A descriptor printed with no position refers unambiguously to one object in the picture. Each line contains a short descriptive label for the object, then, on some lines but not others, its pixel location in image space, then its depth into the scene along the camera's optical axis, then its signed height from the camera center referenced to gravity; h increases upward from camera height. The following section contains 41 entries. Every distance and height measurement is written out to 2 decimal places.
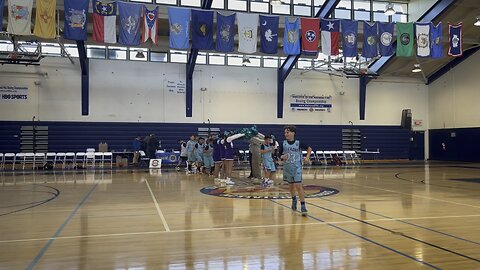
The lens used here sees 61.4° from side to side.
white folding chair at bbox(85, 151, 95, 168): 20.51 -0.89
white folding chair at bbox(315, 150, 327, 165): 24.48 -0.91
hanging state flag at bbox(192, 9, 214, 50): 17.66 +5.01
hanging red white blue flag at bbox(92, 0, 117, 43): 16.44 +4.93
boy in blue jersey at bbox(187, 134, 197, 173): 16.80 -0.44
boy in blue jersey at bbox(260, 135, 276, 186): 11.42 -0.65
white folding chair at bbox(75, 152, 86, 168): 21.71 -0.95
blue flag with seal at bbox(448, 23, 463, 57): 19.28 +4.78
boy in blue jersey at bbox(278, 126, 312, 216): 7.40 -0.32
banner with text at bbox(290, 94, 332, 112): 25.52 +2.48
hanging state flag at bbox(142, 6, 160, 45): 16.94 +4.94
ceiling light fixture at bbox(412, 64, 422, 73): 25.22 +4.67
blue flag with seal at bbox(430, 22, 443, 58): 19.05 +4.80
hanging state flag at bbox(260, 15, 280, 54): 18.03 +4.89
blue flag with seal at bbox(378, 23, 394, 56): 19.05 +4.88
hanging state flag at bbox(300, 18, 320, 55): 18.38 +4.89
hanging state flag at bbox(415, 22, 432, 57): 18.98 +4.93
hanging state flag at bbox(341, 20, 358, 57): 18.91 +4.88
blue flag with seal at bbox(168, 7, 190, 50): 17.05 +4.83
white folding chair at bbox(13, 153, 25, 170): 20.94 -0.92
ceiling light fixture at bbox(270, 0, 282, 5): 16.47 +5.72
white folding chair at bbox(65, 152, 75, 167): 22.03 -0.95
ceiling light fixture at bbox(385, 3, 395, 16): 17.42 +5.67
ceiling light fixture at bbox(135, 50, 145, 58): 21.17 +4.56
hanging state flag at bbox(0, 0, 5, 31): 15.35 +5.20
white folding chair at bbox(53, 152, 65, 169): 21.47 -0.94
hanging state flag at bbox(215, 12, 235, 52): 17.62 +4.74
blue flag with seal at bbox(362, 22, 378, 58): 18.89 +4.79
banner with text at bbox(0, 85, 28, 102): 21.55 +2.61
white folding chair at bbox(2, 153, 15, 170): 20.78 -0.92
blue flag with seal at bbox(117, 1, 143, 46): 16.61 +4.91
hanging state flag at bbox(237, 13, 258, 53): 17.80 +4.86
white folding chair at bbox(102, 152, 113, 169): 22.64 -0.93
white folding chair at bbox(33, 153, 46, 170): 20.19 -0.93
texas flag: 18.64 +4.86
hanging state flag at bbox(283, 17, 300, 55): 18.30 +4.67
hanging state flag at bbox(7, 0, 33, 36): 15.31 +4.76
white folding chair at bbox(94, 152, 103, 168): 22.08 -0.96
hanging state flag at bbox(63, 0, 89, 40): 15.98 +4.84
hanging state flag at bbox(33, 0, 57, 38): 15.58 +4.73
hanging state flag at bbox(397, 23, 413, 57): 19.03 +4.84
